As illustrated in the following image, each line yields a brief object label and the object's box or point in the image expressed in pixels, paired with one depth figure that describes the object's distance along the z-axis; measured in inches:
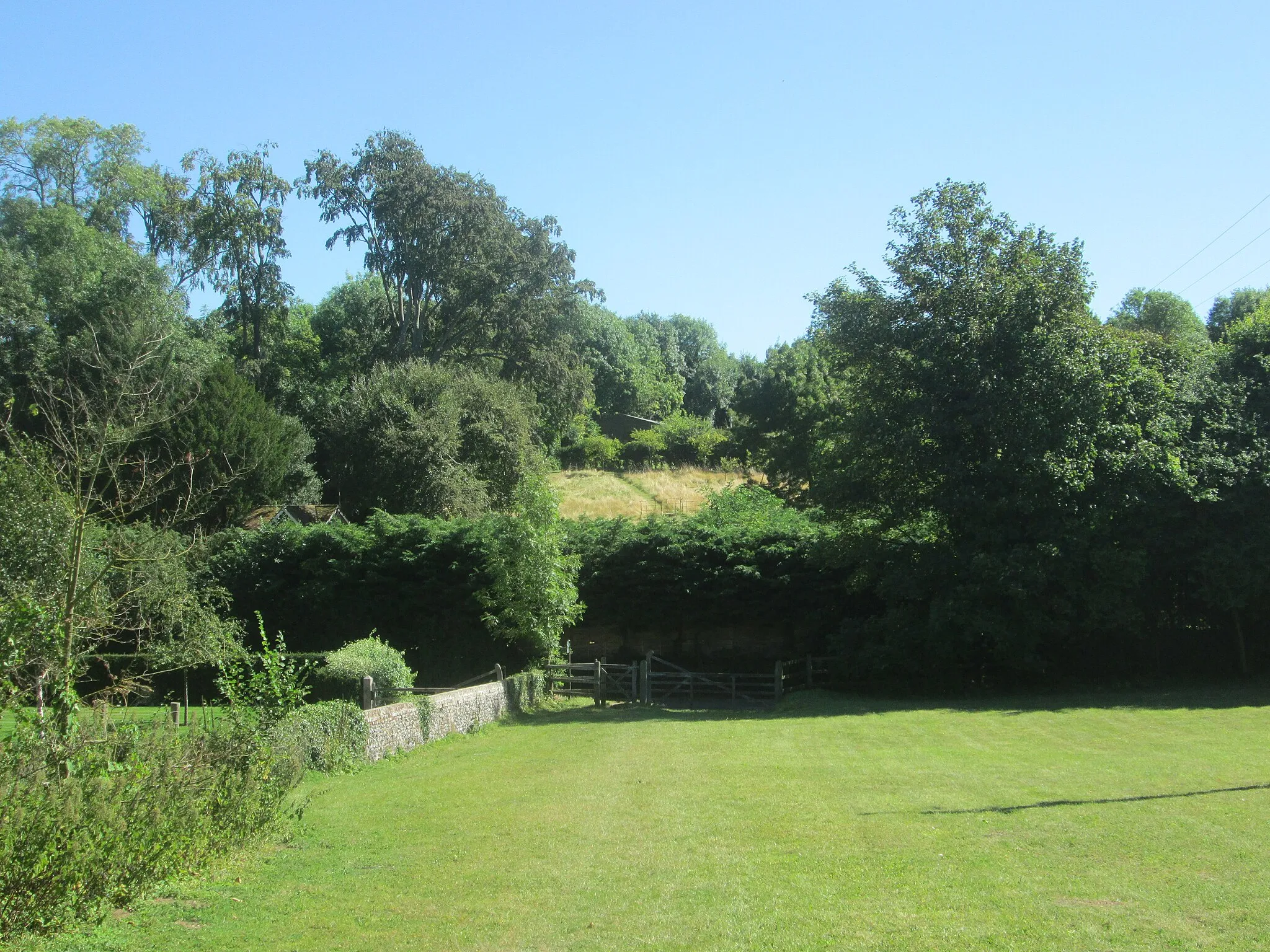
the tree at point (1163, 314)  2155.5
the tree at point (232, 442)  1541.6
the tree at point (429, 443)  1654.8
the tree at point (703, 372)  3794.3
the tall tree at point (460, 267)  1975.9
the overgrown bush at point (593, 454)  2714.1
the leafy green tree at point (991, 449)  998.4
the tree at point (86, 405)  403.2
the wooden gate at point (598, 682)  1111.6
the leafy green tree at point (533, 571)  1093.8
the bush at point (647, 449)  2736.2
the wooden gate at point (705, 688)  1104.8
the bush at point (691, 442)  2689.5
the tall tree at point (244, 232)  2096.5
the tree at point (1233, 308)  2007.9
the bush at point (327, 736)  529.7
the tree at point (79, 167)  2170.3
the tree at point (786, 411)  1867.6
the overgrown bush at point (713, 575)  1212.5
